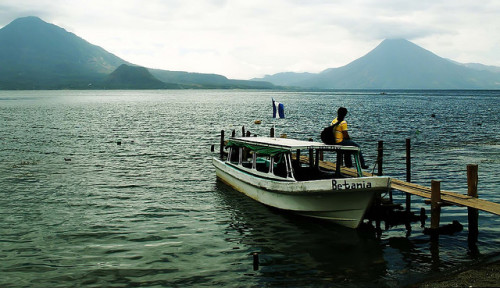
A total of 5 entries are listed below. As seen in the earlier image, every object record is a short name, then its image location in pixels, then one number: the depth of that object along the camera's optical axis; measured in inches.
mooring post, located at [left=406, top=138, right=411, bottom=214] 762.2
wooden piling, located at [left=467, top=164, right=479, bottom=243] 621.0
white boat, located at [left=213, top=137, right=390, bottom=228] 634.8
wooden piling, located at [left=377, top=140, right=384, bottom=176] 857.3
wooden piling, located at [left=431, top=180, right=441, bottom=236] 618.9
